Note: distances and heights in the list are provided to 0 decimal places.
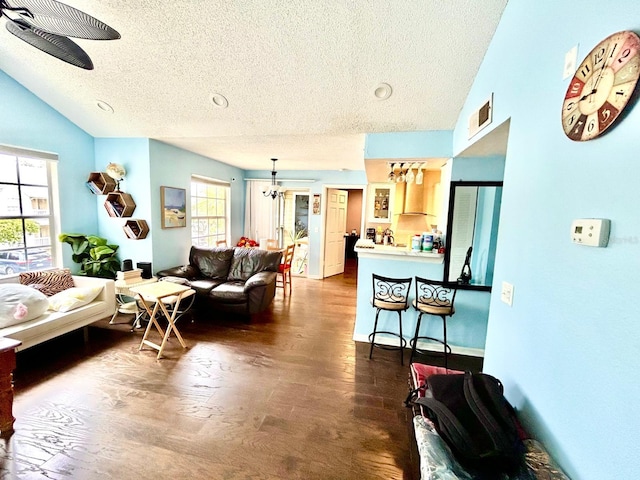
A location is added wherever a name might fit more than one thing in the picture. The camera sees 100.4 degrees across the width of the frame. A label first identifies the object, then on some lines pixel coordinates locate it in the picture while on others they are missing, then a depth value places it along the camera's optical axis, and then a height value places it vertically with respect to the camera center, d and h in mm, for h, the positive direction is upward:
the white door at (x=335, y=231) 6098 -388
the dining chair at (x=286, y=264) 4895 -947
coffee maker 6031 -383
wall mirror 2811 -149
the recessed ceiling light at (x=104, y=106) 3069 +1154
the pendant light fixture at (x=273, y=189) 5212 +460
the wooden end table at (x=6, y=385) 1728 -1200
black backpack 1034 -855
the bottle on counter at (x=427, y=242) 2953 -266
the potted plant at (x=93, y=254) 3453 -649
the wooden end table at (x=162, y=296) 2725 -930
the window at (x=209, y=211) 4887 -31
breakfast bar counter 2922 -954
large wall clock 771 +447
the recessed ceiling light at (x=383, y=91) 2393 +1142
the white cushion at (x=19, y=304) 2330 -925
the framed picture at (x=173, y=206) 3902 +27
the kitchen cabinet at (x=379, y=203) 5754 +298
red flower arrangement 5824 -698
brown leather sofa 3605 -990
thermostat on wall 834 -22
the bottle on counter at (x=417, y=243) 3016 -287
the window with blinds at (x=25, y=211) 2939 -101
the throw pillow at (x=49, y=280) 2920 -870
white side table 3352 -1301
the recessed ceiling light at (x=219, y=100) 2729 +1141
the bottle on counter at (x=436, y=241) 2979 -253
